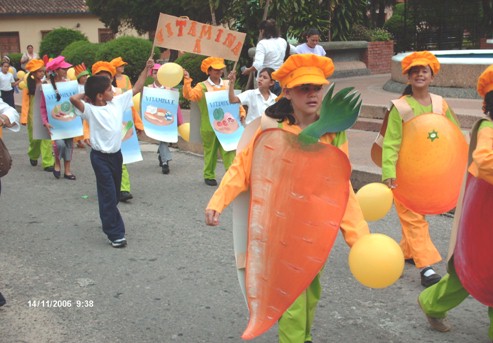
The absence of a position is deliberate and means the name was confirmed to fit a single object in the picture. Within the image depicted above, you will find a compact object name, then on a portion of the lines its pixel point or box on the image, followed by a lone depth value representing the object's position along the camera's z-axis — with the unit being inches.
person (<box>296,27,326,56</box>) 509.0
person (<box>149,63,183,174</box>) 404.8
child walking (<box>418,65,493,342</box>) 148.8
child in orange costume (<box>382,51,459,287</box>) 213.0
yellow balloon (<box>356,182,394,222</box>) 161.3
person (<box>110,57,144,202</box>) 338.3
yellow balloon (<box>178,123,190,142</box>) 414.9
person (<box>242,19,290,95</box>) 427.2
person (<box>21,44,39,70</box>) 949.2
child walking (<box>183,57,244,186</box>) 369.1
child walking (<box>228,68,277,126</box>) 307.1
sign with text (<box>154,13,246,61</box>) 349.4
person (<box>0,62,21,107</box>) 727.7
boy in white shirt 262.2
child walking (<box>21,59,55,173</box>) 414.9
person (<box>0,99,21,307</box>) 200.7
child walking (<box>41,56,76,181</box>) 399.2
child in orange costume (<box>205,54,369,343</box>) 147.5
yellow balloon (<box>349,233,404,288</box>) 137.9
